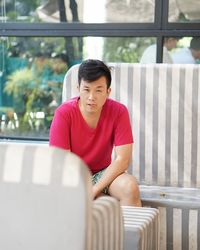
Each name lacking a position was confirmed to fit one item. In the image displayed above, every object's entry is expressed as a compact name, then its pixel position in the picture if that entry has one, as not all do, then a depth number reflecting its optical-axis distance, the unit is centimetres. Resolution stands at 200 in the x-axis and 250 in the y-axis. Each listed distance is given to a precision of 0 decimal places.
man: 274
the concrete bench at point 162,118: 330
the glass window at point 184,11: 419
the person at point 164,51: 426
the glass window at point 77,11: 433
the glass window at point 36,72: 448
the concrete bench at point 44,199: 157
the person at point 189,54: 423
